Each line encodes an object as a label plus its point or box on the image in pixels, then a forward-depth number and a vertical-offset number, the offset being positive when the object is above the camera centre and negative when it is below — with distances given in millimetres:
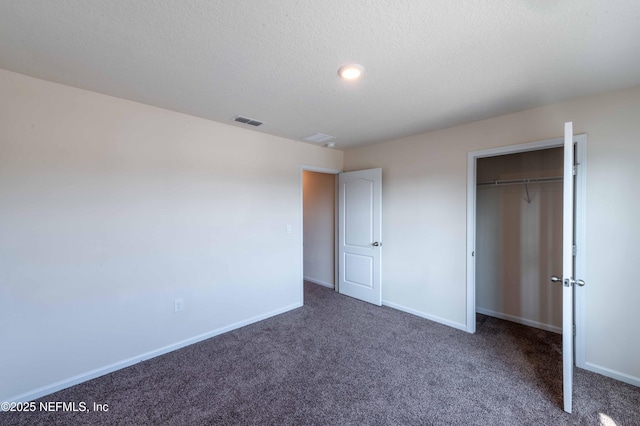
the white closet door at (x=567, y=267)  1771 -371
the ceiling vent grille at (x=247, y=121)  2795 +999
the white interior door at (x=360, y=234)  3789 -346
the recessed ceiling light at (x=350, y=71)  1786 +987
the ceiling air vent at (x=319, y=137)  3428 +1002
